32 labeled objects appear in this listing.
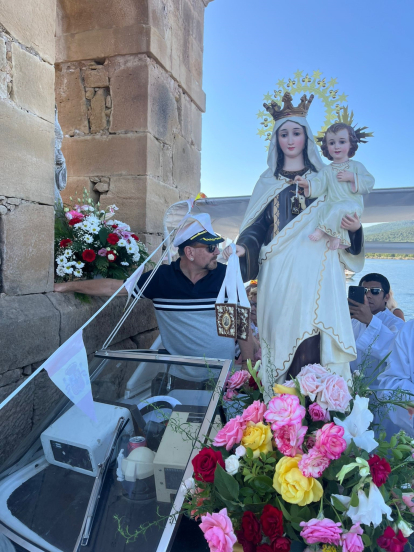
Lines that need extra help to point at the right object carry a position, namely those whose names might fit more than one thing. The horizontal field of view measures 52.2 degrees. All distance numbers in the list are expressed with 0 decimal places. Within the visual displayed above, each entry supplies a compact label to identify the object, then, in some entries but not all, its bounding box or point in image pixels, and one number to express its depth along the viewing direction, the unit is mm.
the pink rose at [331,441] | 1214
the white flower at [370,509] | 1147
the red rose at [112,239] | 3162
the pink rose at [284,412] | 1297
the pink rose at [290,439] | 1295
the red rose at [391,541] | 1155
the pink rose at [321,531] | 1137
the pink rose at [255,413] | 1440
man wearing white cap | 2553
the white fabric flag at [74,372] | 1565
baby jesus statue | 1877
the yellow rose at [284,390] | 1498
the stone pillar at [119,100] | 3955
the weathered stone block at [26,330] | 2232
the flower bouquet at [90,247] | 3031
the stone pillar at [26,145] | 2346
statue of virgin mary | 1885
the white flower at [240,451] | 1334
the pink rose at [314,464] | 1216
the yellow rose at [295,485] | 1191
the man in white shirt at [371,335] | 2855
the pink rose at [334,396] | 1378
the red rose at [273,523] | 1164
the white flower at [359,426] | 1320
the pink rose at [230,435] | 1369
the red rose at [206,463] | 1246
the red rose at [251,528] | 1196
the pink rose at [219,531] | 1146
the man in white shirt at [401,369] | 2309
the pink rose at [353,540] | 1145
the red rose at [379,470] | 1185
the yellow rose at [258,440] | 1352
